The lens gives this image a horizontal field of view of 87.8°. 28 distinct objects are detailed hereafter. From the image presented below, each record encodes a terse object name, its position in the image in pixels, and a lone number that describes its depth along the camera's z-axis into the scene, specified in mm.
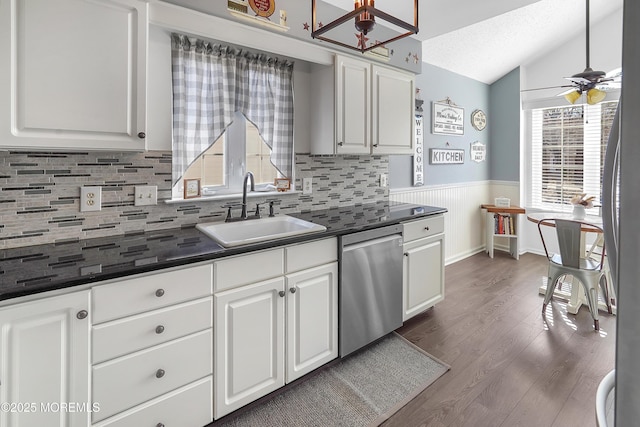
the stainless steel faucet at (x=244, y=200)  2150
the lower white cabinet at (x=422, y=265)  2541
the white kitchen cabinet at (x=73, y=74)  1296
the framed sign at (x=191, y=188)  2062
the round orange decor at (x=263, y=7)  2014
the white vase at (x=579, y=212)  3231
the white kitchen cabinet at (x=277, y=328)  1613
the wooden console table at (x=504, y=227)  4582
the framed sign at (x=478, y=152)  4668
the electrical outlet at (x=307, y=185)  2617
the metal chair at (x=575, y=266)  2697
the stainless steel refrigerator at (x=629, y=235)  468
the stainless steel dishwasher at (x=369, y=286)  2094
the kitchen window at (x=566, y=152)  4270
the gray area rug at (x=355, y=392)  1732
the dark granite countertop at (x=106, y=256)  1181
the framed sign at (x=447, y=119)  4008
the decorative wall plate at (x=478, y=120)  4616
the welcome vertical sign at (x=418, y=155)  3760
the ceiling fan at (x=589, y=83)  2553
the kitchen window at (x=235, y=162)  2223
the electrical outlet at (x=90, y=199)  1703
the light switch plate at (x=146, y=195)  1860
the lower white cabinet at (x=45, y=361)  1111
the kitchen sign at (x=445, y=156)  4005
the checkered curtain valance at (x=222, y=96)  2002
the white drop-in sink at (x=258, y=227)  1929
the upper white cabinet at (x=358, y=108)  2436
